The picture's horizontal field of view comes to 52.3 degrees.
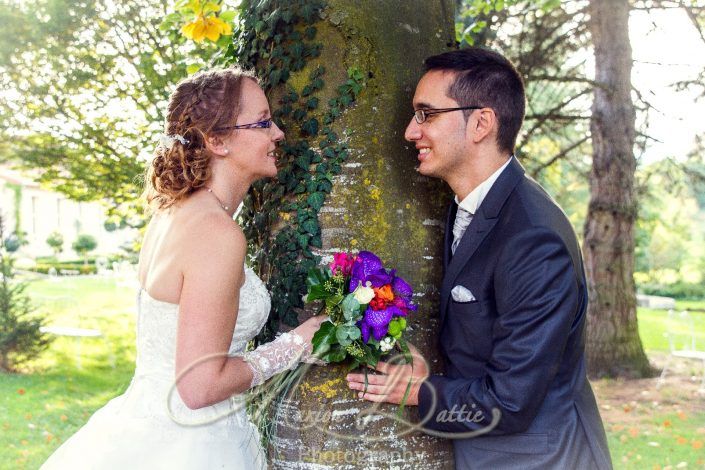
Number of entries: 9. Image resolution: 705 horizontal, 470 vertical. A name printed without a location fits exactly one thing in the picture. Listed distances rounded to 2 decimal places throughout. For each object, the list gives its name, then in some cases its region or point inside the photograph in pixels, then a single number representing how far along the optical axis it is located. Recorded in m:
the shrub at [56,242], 35.72
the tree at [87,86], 9.96
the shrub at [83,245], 36.62
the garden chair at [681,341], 9.63
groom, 2.56
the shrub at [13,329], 11.34
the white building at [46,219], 35.28
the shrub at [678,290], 24.33
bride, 2.73
